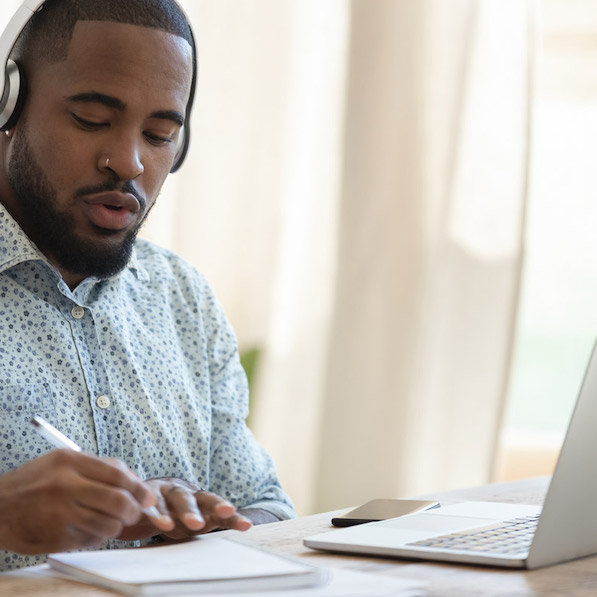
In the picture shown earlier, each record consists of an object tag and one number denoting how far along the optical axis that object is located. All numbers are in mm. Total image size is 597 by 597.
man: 1679
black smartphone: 1576
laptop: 1395
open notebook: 1349
